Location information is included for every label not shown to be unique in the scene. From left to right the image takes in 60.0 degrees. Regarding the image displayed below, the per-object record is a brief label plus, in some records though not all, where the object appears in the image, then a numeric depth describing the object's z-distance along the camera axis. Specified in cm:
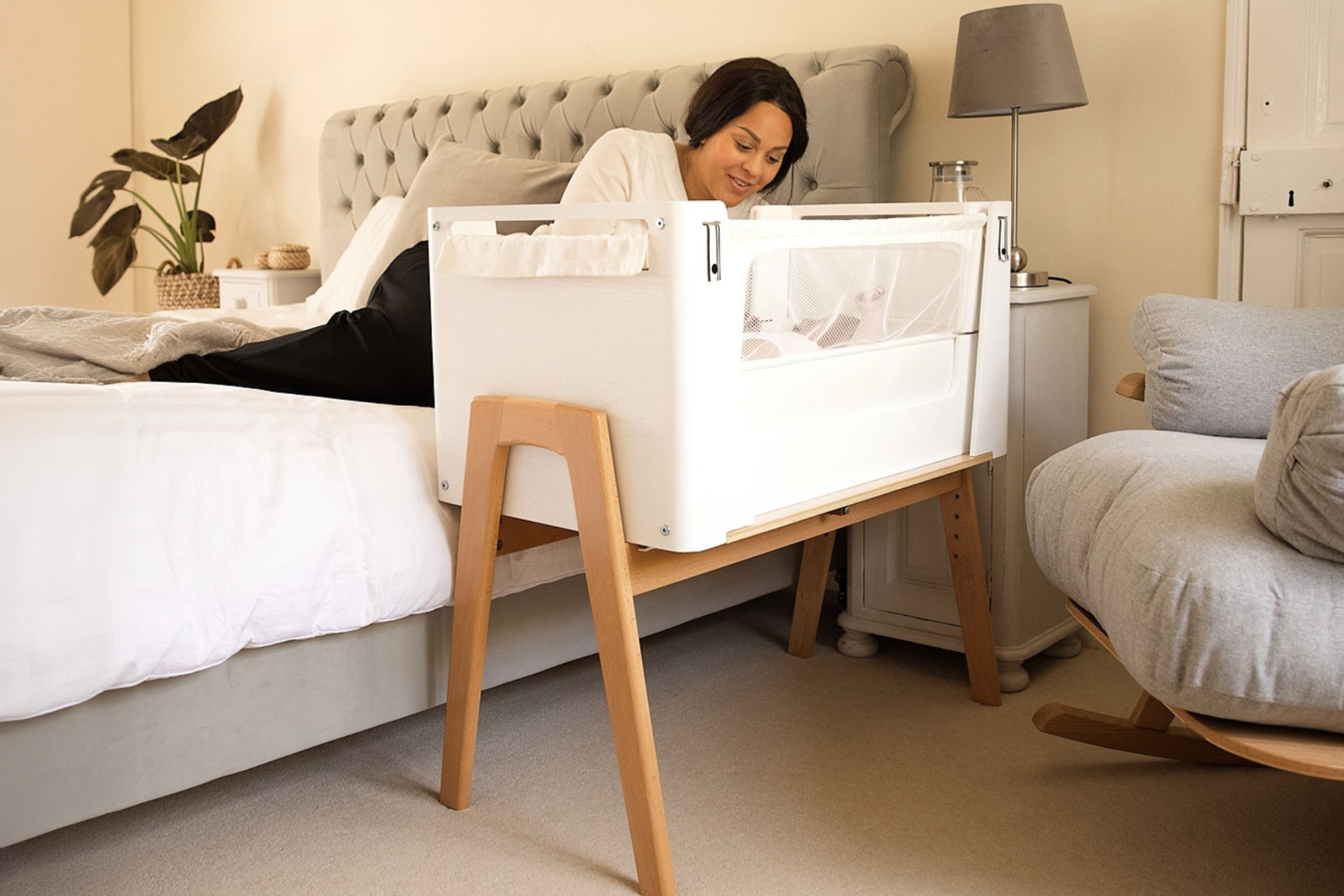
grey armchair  93
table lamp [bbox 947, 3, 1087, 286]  179
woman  166
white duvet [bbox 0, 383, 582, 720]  114
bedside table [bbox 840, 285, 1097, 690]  181
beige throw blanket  163
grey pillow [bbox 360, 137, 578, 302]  216
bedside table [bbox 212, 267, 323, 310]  320
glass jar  185
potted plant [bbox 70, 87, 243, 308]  347
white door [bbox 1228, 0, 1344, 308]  177
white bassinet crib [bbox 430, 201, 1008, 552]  114
